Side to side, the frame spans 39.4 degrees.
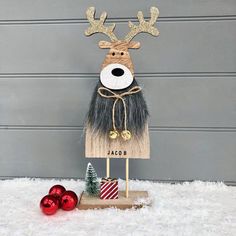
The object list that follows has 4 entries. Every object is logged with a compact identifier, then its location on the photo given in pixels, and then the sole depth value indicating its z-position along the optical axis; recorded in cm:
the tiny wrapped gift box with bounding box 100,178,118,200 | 94
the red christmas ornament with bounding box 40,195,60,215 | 86
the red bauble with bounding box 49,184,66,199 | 95
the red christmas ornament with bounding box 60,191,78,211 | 90
